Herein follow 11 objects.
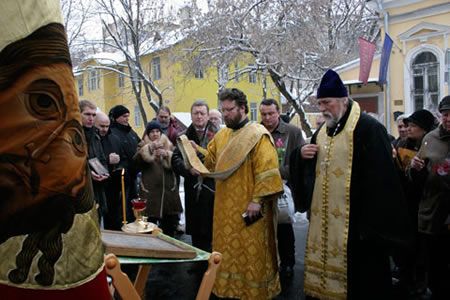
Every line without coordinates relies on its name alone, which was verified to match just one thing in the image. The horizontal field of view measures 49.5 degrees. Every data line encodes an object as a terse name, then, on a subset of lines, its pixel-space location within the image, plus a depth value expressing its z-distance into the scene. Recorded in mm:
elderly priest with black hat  3469
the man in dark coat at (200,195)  5512
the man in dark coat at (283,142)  5566
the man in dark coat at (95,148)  5250
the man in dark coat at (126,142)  6516
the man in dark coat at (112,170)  6059
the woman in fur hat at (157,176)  6324
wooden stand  2490
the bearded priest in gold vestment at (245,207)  4086
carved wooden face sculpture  1354
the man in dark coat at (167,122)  7535
